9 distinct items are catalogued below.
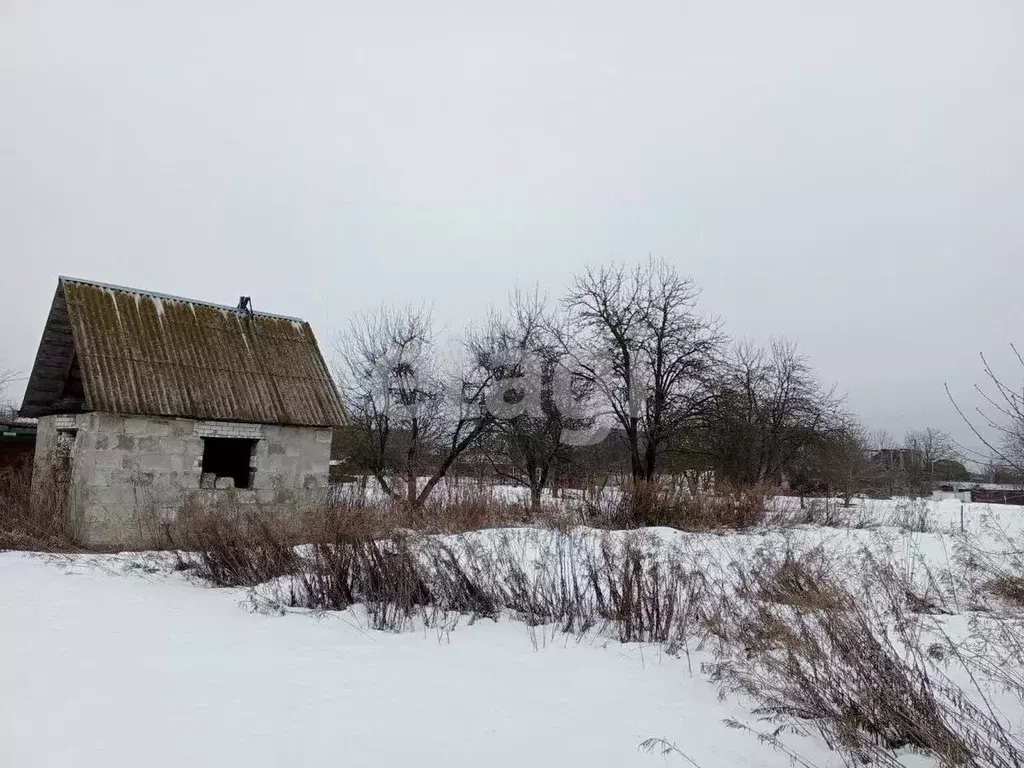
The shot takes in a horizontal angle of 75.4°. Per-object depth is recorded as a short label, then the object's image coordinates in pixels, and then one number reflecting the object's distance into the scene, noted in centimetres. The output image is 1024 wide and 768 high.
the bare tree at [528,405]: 2039
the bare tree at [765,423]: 2122
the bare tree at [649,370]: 1977
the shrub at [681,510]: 1284
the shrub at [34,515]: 1014
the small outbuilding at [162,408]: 1187
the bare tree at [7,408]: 4565
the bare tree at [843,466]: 2092
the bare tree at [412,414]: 2070
